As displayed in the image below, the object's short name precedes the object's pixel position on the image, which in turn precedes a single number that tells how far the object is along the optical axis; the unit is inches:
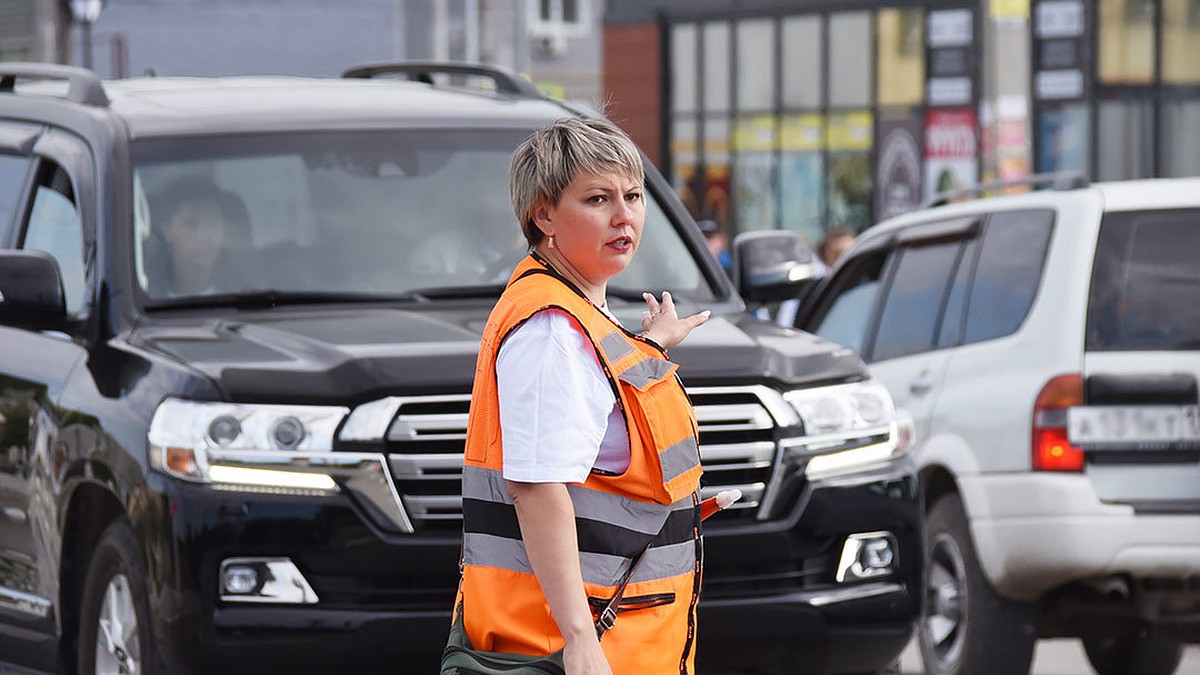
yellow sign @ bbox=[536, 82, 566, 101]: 2476.6
